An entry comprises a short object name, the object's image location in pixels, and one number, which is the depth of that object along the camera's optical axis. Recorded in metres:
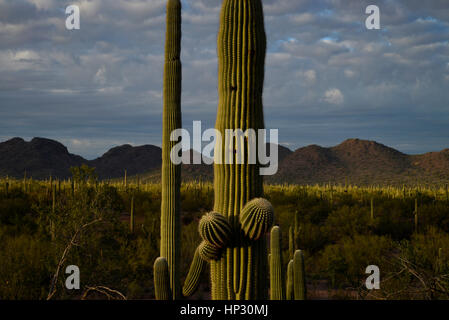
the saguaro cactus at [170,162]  9.47
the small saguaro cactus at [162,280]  6.06
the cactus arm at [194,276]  6.40
